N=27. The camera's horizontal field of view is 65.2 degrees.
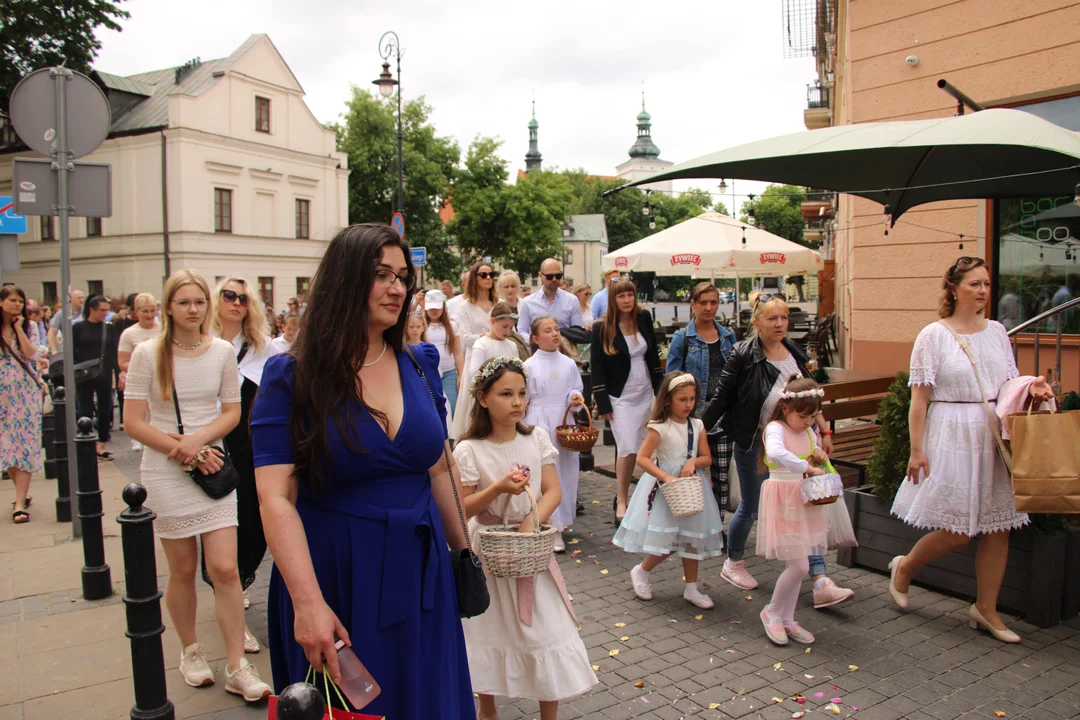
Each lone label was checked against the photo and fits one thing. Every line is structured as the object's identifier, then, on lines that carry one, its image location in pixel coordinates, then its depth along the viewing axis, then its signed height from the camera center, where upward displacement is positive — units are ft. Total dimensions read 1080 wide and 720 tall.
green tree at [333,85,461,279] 163.94 +29.70
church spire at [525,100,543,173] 449.06 +86.41
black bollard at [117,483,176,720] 11.50 -4.15
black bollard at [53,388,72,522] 25.41 -5.13
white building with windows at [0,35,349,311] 123.24 +20.33
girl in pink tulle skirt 15.58 -3.63
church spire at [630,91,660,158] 483.92 +99.54
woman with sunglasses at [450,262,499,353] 28.60 +0.32
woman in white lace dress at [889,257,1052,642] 15.46 -2.32
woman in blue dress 7.43 -1.65
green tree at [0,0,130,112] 95.50 +32.78
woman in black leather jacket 18.47 -1.81
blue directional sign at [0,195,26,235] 38.17 +4.40
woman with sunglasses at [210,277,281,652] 16.21 -1.15
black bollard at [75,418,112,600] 18.30 -4.33
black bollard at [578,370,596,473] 31.58 -5.53
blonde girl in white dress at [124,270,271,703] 13.74 -2.24
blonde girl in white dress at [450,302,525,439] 23.65 -0.83
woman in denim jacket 22.29 -0.84
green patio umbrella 17.51 +3.77
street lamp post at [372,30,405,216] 73.61 +20.56
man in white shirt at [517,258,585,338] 29.22 +0.36
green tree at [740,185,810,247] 254.68 +30.59
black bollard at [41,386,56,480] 33.60 -4.82
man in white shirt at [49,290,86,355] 41.68 -0.30
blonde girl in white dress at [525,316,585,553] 22.43 -1.99
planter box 16.07 -5.21
